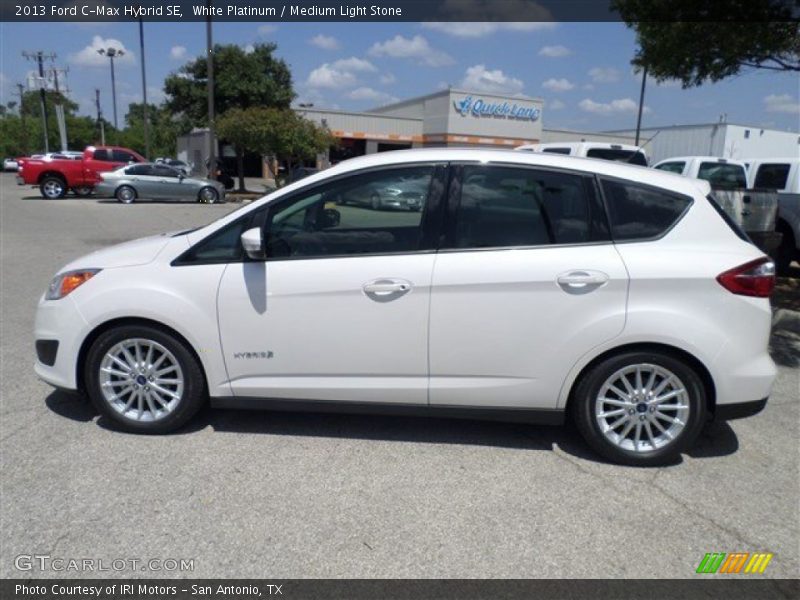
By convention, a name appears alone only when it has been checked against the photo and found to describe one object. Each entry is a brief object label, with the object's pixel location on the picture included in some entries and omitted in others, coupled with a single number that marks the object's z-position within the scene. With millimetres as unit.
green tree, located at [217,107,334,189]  26953
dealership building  43312
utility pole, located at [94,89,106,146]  72225
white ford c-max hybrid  3459
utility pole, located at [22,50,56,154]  53531
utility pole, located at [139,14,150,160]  38544
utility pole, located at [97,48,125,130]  52428
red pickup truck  24047
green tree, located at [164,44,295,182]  38812
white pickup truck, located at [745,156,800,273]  9133
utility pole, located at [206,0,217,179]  25250
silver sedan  22844
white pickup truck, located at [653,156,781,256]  7000
